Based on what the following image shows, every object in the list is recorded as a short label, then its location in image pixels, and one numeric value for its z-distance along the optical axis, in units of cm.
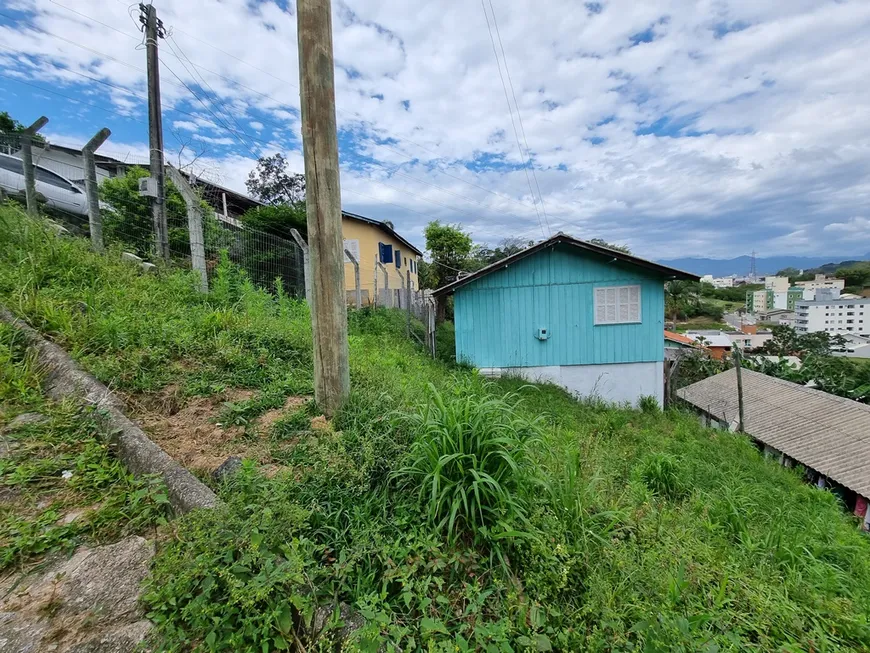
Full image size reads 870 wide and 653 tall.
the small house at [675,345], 1763
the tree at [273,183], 2088
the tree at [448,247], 2073
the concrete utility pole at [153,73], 684
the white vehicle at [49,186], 553
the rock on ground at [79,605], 113
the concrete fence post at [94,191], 426
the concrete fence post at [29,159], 432
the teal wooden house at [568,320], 852
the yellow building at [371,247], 1537
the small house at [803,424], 838
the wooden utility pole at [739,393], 944
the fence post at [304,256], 595
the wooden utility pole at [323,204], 218
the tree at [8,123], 1678
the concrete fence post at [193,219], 472
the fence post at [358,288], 679
